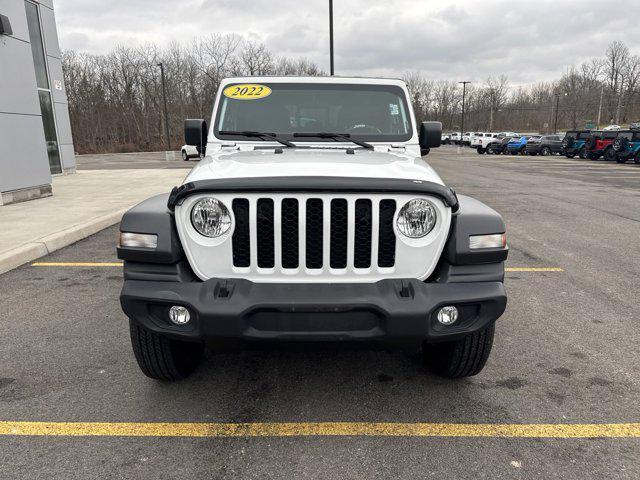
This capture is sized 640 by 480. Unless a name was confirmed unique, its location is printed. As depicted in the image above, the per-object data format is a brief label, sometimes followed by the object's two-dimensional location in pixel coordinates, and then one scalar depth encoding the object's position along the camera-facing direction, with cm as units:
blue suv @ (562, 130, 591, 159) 2977
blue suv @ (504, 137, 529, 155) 3684
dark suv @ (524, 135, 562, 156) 3611
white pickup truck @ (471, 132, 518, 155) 4112
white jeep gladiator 226
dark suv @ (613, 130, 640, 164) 2397
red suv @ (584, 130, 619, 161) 2659
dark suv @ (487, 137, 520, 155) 3812
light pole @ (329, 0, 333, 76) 1961
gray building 905
